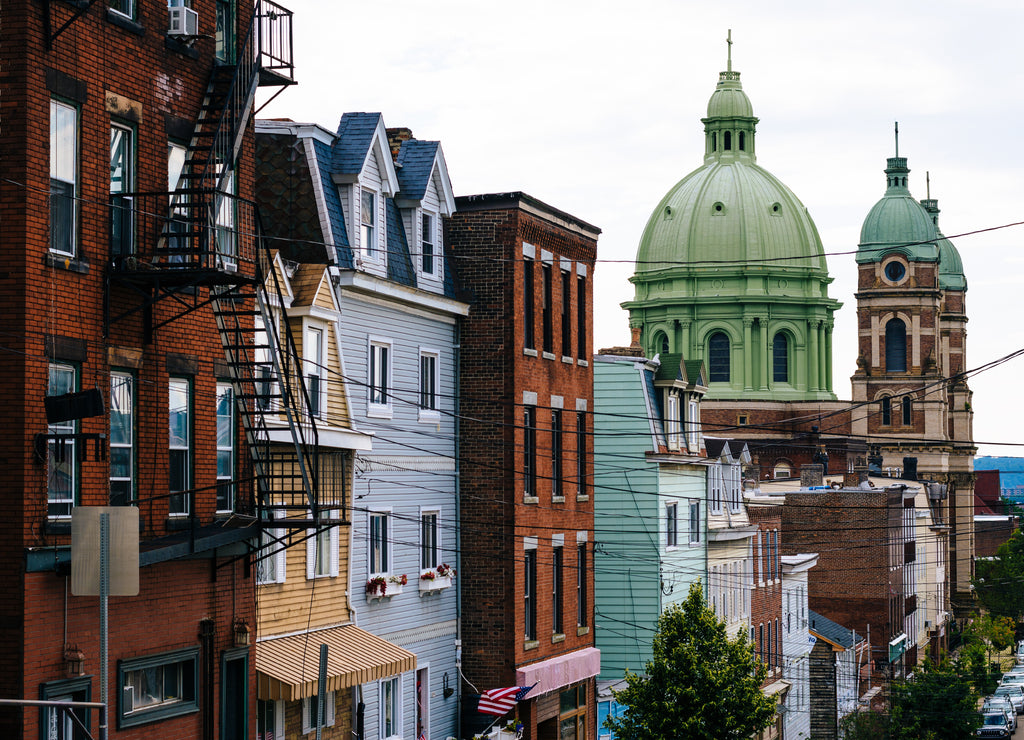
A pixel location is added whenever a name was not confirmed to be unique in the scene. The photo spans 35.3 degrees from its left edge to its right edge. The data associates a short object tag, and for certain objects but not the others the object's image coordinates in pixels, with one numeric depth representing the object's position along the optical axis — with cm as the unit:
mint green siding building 4581
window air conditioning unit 2323
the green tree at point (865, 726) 5869
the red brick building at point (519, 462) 3653
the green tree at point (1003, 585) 12888
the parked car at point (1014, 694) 8649
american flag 3503
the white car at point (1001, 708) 7550
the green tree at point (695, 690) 3856
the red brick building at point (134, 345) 1991
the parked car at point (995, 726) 7138
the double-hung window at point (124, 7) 2192
